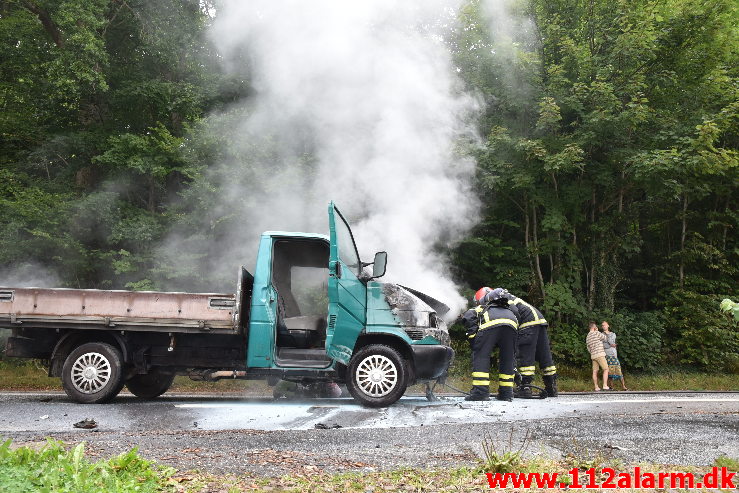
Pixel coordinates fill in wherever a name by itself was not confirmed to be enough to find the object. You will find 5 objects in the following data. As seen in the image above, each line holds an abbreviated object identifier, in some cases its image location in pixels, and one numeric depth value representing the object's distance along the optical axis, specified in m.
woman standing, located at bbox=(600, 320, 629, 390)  12.53
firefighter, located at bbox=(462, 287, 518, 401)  7.29
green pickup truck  6.83
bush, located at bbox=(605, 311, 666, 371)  14.85
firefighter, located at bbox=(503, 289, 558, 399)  8.05
